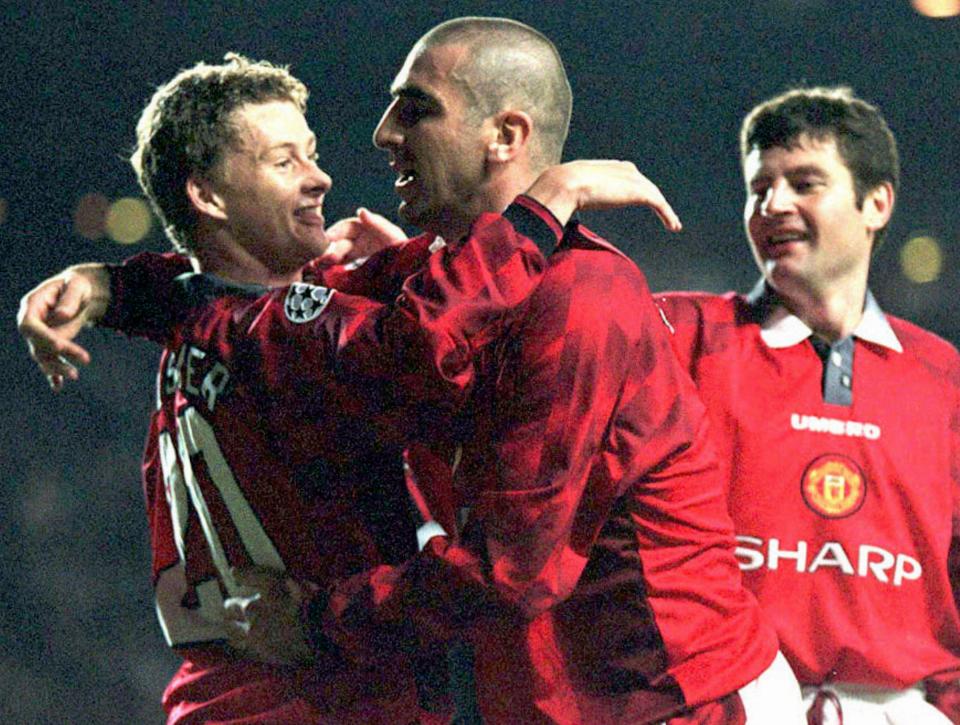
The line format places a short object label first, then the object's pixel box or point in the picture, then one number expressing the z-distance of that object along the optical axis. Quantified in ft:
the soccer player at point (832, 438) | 36.21
